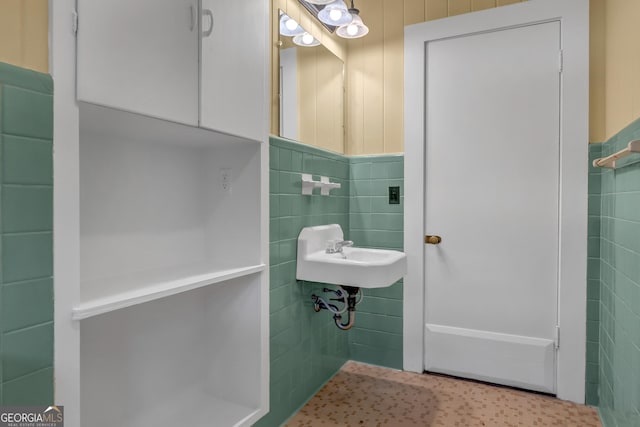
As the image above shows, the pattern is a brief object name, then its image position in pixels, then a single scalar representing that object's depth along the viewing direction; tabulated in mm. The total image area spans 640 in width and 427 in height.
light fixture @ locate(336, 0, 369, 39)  2184
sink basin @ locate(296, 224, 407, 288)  1791
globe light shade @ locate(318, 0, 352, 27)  2098
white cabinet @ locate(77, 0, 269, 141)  978
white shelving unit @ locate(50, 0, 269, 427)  952
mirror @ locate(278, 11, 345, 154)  2029
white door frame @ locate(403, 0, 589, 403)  2025
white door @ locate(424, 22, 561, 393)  2143
